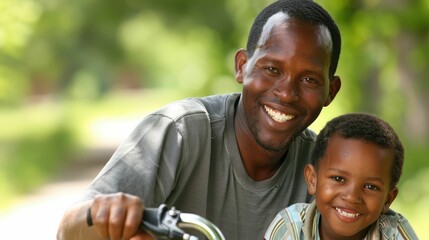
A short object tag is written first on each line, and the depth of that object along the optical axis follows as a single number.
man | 6.61
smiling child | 6.50
